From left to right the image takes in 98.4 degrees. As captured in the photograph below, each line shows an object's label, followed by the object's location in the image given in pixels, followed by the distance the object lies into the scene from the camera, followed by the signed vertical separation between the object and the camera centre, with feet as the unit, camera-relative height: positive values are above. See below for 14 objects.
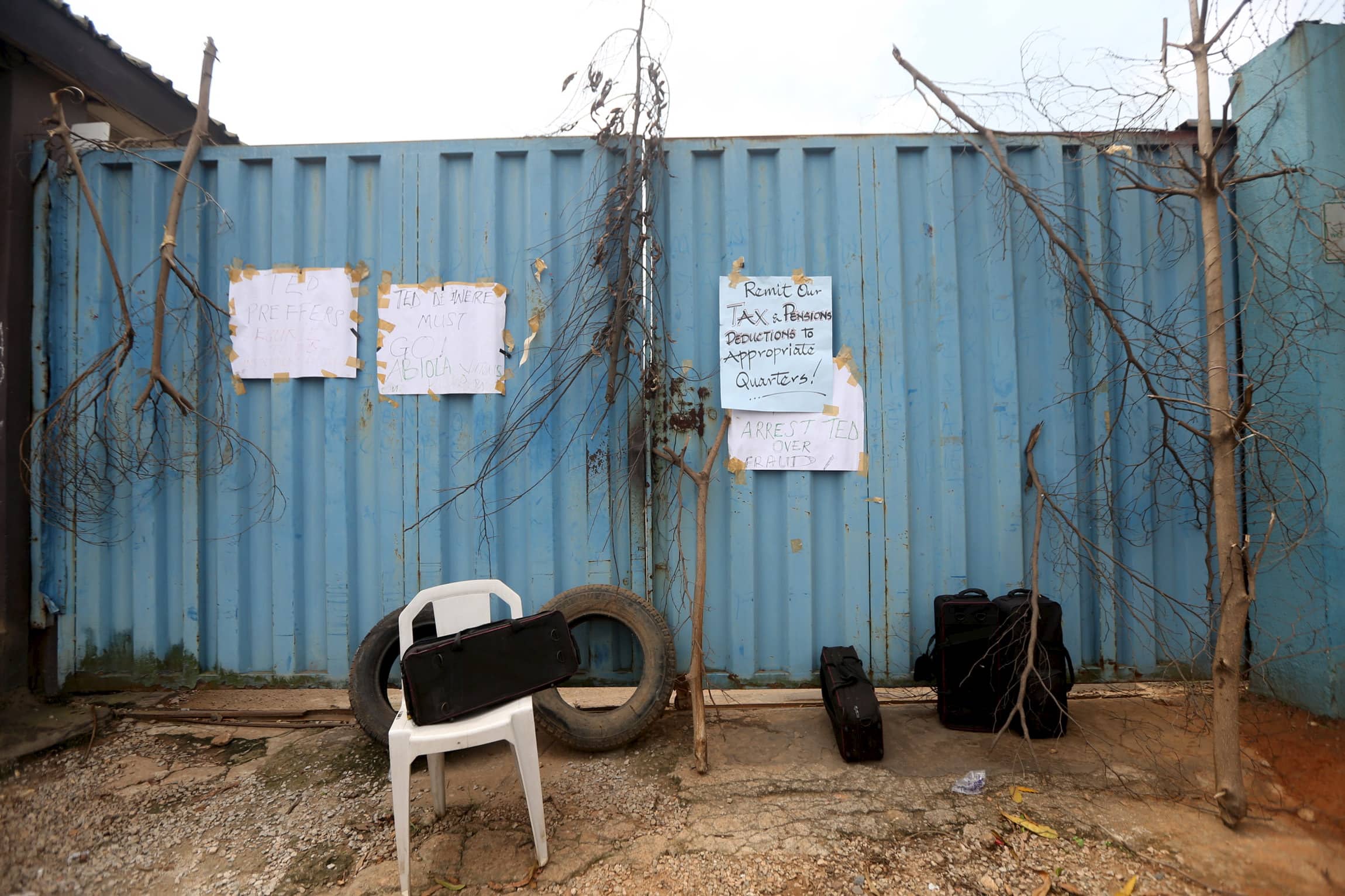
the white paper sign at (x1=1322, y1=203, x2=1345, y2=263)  9.21 +3.55
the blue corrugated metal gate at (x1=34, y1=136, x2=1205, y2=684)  10.37 +0.35
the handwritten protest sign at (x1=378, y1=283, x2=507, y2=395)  10.59 +2.17
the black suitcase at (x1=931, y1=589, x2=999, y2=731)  9.18 -3.32
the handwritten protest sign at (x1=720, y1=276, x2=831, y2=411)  10.35 +2.02
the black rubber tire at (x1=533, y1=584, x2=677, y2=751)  8.95 -3.64
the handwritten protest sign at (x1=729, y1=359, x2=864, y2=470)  10.35 +0.32
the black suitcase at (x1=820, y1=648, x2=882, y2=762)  8.55 -3.84
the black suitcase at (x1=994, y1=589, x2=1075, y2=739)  8.91 -3.28
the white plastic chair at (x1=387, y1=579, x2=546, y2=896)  6.33 -3.18
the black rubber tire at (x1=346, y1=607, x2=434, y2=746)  9.15 -3.43
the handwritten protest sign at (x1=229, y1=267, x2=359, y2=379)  10.71 +2.57
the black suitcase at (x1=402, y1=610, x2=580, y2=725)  6.60 -2.47
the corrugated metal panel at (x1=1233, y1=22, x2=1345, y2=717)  9.22 +1.42
